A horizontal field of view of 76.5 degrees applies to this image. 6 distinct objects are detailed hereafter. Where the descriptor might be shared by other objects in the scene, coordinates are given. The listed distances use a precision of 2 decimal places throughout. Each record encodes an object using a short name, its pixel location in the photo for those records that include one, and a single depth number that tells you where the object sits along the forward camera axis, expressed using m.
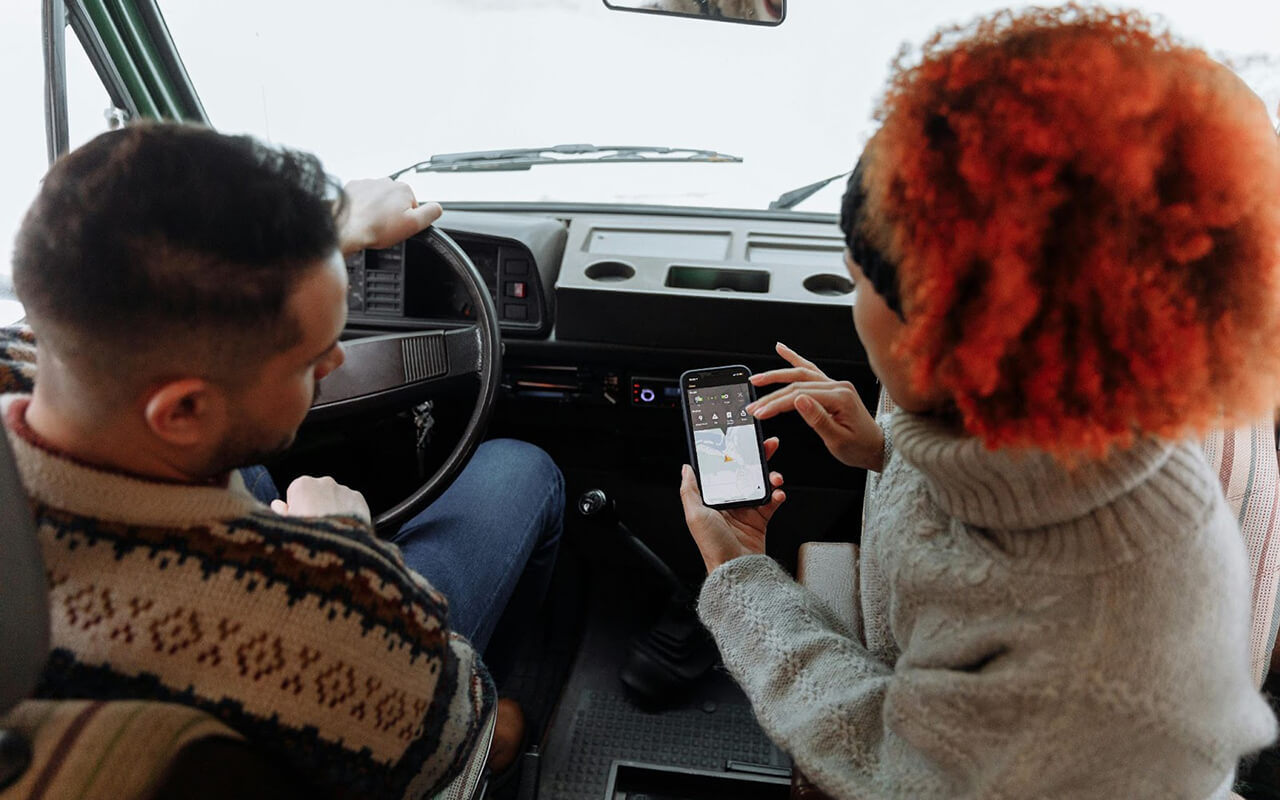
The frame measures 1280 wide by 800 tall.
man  0.63
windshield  1.82
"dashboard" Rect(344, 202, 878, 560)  1.61
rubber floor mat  1.67
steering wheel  1.26
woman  0.54
